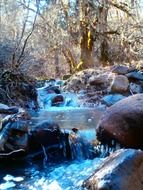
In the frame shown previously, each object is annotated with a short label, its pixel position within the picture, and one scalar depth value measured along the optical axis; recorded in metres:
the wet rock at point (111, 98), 8.03
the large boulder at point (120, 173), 2.75
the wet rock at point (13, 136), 4.06
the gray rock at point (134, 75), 9.20
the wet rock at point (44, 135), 4.30
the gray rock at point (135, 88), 8.88
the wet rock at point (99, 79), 9.23
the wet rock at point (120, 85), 8.72
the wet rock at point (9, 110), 4.99
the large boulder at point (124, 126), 4.31
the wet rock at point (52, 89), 8.94
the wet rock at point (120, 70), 9.37
